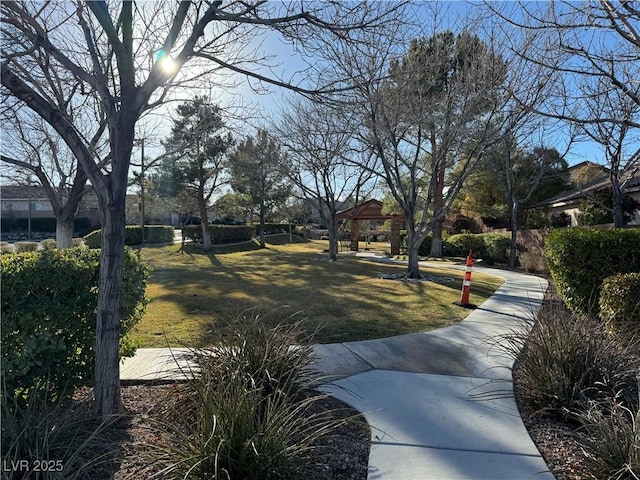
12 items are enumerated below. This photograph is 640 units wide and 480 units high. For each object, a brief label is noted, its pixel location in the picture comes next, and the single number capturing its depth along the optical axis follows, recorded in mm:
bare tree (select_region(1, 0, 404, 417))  3197
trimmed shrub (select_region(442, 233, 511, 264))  20547
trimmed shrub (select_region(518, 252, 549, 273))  16266
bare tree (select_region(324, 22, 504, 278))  9711
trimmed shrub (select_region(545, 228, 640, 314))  7215
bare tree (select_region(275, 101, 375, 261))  15909
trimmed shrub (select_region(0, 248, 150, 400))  3133
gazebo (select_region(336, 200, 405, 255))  25891
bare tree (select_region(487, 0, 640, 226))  4793
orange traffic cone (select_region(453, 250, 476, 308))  8664
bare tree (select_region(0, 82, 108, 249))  9203
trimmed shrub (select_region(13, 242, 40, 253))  18381
